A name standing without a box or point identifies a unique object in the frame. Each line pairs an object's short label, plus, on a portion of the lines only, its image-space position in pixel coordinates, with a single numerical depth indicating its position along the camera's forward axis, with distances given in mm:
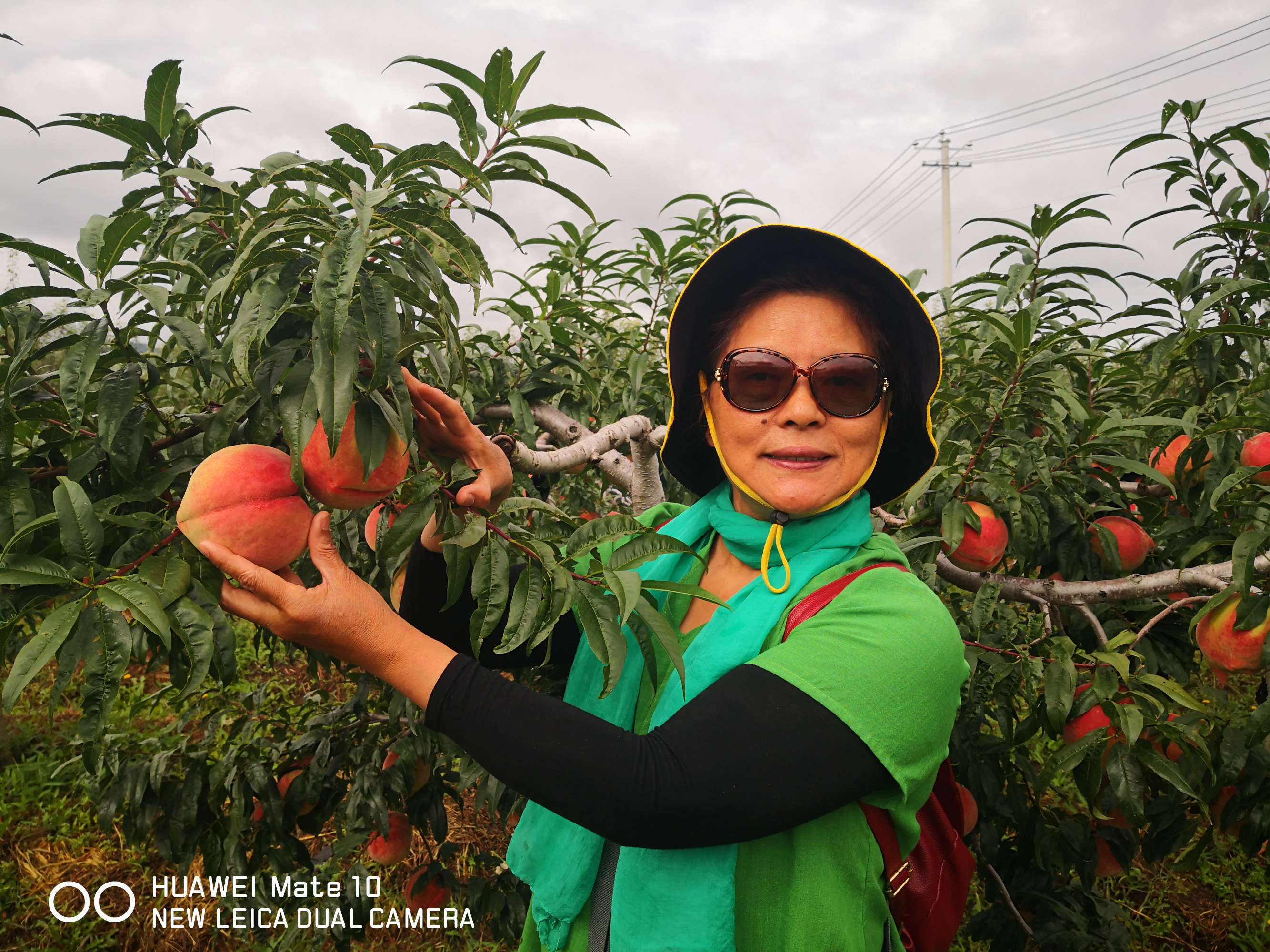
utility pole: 19531
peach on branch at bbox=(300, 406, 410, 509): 913
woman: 846
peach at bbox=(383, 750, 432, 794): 2174
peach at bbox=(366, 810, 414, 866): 2641
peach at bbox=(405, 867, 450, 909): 2484
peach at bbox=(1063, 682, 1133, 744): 1705
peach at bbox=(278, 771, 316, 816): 2086
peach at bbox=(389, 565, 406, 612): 1307
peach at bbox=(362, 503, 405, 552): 1397
